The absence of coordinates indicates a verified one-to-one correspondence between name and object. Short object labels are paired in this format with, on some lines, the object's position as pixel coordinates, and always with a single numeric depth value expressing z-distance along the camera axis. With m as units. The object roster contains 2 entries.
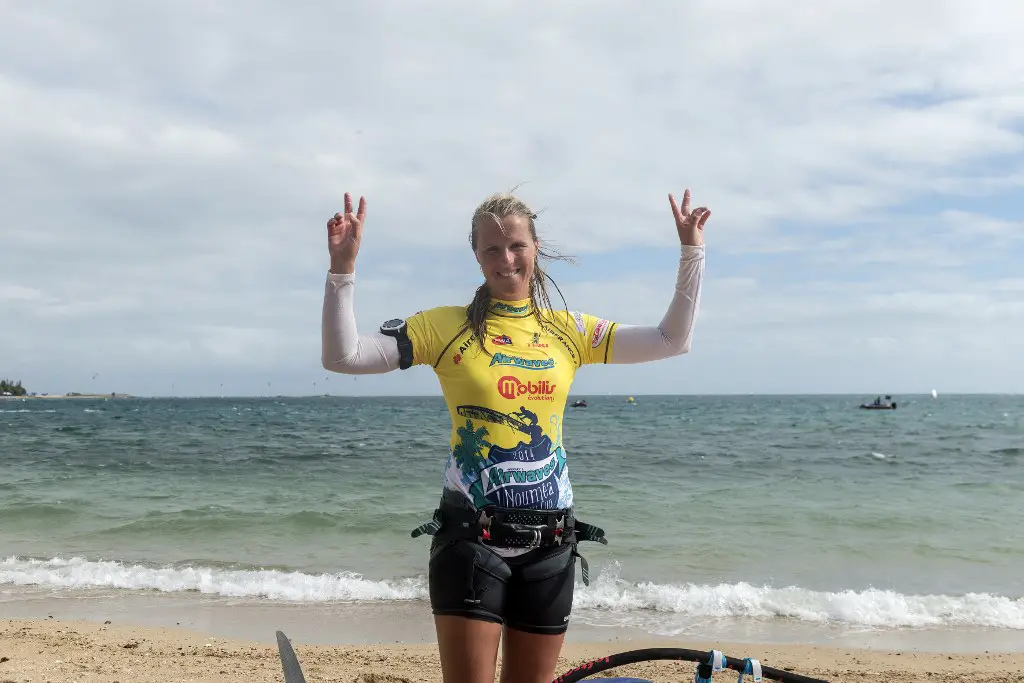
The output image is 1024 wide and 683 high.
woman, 2.36
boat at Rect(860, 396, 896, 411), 71.81
